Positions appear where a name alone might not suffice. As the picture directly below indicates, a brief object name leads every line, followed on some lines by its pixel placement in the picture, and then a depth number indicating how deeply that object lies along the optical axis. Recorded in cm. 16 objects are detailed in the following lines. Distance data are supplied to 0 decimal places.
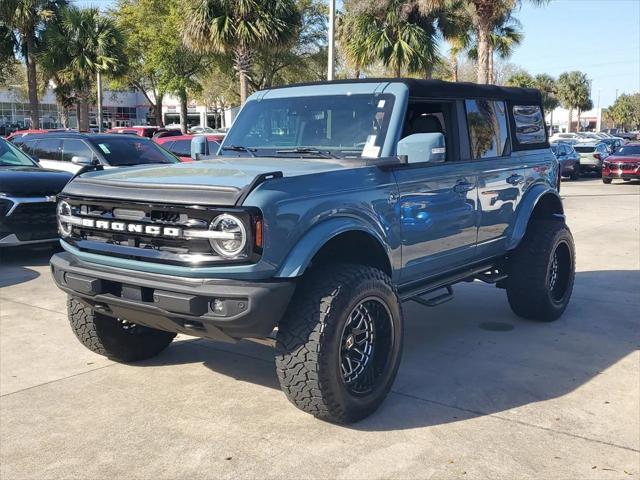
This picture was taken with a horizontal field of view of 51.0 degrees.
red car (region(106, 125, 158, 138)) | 3201
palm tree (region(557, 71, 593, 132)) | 8206
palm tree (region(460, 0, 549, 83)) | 2277
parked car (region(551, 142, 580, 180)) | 2617
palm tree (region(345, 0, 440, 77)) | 2556
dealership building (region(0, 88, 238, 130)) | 7281
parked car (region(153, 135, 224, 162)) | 1571
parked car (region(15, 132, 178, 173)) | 1086
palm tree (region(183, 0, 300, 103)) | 2086
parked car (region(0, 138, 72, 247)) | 827
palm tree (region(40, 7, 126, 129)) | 2772
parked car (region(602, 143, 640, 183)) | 2439
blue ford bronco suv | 353
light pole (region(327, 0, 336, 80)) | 1861
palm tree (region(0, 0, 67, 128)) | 2659
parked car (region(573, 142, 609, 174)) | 2867
